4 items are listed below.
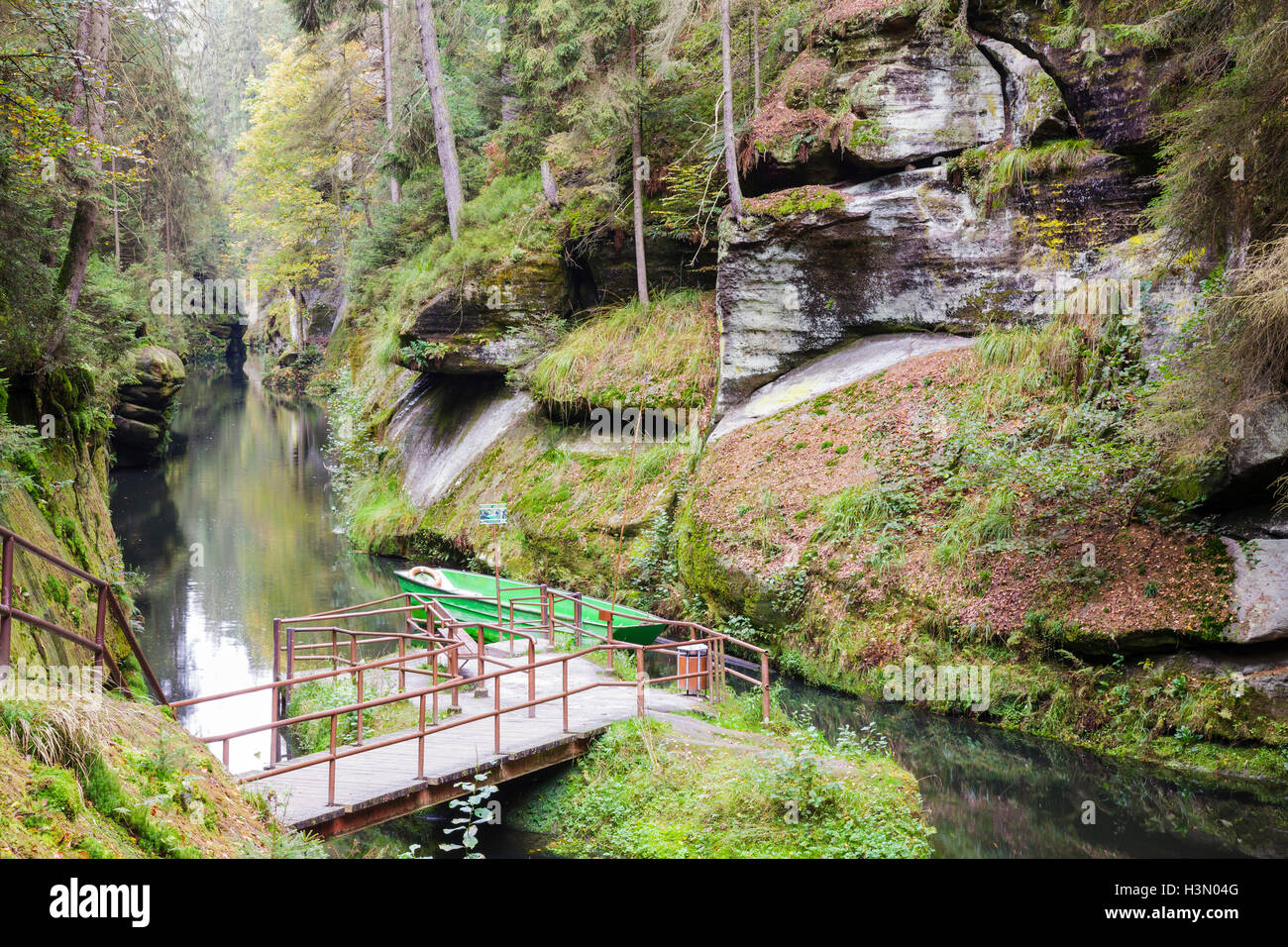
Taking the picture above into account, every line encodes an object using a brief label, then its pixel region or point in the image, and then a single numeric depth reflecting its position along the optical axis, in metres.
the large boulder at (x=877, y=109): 17.89
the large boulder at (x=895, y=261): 16.19
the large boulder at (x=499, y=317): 23.05
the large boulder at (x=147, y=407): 31.50
